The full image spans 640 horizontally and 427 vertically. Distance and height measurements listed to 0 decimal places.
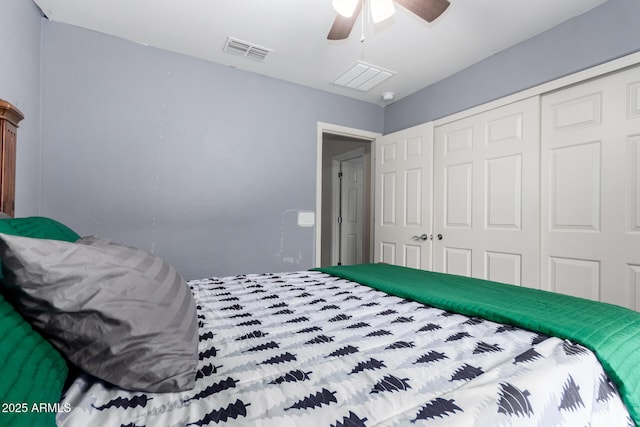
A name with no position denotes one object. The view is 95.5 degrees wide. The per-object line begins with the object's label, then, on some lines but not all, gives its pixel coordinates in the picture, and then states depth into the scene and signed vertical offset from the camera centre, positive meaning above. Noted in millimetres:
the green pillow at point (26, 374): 390 -262
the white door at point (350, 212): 4949 +22
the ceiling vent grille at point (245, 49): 2348 +1369
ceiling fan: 1564 +1134
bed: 547 -386
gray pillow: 576 -215
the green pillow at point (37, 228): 810 -59
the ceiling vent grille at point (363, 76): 2715 +1351
